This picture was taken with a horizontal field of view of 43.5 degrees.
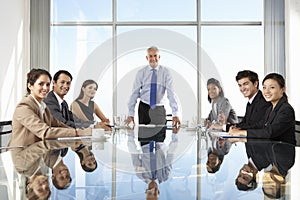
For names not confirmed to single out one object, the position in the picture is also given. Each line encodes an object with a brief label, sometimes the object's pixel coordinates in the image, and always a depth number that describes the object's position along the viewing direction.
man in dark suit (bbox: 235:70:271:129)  2.88
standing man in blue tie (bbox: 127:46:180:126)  3.56
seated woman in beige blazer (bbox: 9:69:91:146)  2.21
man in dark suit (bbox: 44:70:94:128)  2.82
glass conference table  0.82
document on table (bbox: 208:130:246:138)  2.56
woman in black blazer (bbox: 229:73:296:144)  2.41
